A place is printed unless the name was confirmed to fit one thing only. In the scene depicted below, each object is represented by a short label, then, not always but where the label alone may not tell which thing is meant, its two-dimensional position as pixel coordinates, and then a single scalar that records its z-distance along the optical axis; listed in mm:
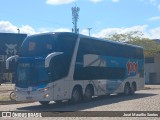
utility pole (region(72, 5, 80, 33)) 91938
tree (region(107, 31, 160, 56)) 72375
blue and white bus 20875
